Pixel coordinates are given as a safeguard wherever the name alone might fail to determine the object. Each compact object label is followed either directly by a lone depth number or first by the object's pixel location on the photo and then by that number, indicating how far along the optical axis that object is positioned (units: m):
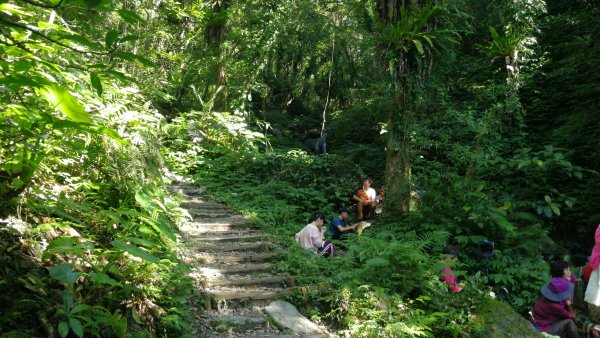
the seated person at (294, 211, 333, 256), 6.52
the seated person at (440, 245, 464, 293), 5.07
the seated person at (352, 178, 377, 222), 9.41
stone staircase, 4.19
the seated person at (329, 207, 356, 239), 7.85
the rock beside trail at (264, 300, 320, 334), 4.26
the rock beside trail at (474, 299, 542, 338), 4.46
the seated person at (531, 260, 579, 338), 5.35
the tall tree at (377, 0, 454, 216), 8.02
